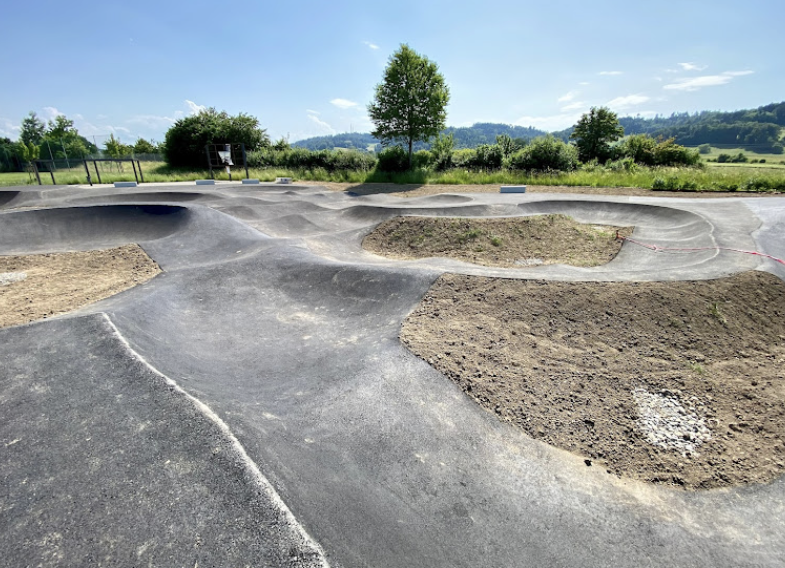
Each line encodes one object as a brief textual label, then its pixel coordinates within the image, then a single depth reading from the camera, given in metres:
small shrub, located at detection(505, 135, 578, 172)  24.23
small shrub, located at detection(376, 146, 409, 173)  27.92
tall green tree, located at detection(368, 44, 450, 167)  22.84
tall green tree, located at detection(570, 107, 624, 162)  31.84
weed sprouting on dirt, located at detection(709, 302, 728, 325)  5.56
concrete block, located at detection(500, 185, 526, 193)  18.16
